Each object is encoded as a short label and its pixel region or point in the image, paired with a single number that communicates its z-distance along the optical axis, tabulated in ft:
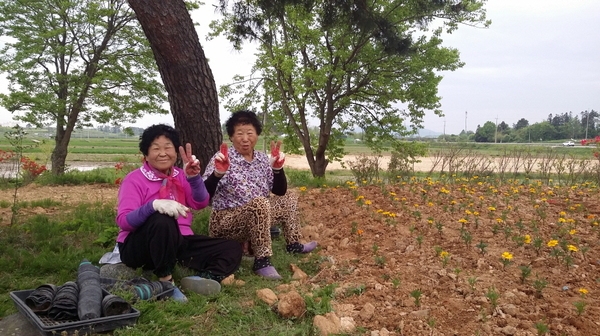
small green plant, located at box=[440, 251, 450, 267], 9.36
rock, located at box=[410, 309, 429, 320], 7.15
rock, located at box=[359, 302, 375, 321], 7.36
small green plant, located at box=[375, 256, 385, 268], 9.80
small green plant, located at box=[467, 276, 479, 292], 8.03
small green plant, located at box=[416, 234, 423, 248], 10.76
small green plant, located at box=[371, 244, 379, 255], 10.46
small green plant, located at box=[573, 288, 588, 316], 6.89
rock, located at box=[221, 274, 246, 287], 9.11
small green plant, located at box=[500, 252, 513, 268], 8.89
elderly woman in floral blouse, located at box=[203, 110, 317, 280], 9.73
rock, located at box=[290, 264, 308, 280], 9.71
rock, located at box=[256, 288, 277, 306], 8.02
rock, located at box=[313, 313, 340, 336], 6.89
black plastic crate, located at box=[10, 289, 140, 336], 6.23
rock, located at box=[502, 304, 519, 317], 7.18
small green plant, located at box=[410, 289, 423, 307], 7.64
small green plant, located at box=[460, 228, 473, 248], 10.43
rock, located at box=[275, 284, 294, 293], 8.79
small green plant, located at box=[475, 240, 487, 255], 9.84
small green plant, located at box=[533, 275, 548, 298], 7.81
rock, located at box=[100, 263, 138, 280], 8.67
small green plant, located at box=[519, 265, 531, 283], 8.35
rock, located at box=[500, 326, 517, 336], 6.63
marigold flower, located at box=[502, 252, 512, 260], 8.86
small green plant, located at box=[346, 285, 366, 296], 8.39
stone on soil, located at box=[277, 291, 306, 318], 7.36
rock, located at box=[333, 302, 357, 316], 7.54
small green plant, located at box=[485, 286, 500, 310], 7.32
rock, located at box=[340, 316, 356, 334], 6.97
